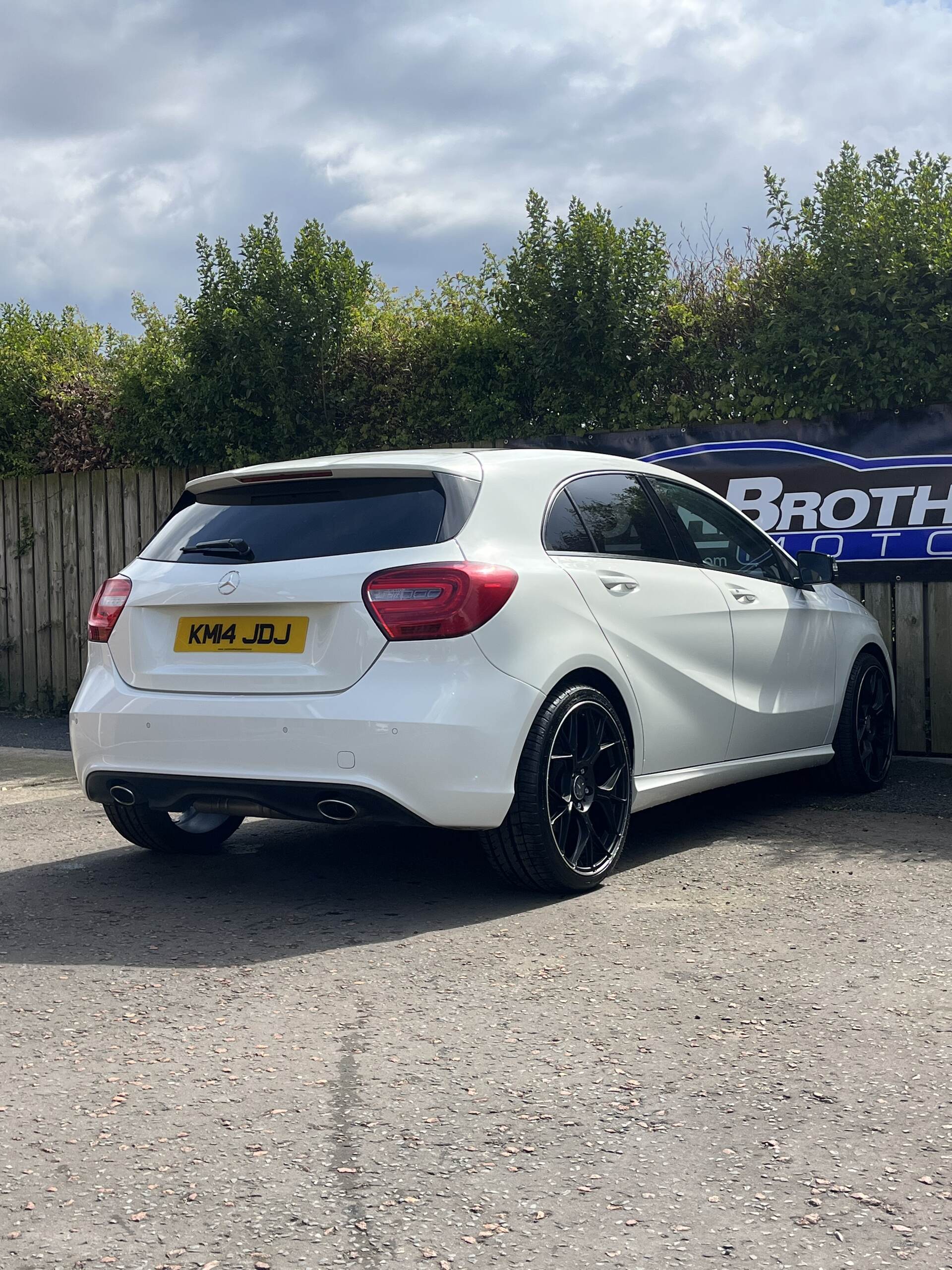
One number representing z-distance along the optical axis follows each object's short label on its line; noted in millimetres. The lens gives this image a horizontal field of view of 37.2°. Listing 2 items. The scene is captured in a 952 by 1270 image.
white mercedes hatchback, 4738
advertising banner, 8617
